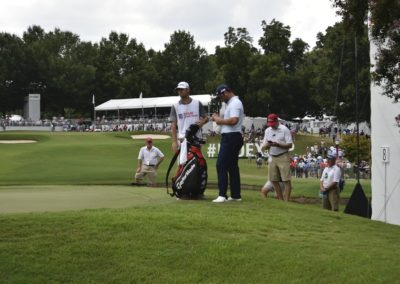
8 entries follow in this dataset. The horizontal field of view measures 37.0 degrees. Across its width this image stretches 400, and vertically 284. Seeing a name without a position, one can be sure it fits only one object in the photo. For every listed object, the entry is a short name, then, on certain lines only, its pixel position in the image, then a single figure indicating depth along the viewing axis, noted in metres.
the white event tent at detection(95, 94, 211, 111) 78.56
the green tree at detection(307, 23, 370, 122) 57.41
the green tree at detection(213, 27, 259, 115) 77.19
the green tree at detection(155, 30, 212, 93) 97.31
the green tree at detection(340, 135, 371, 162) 33.25
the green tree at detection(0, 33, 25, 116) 86.75
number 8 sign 16.69
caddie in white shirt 10.34
